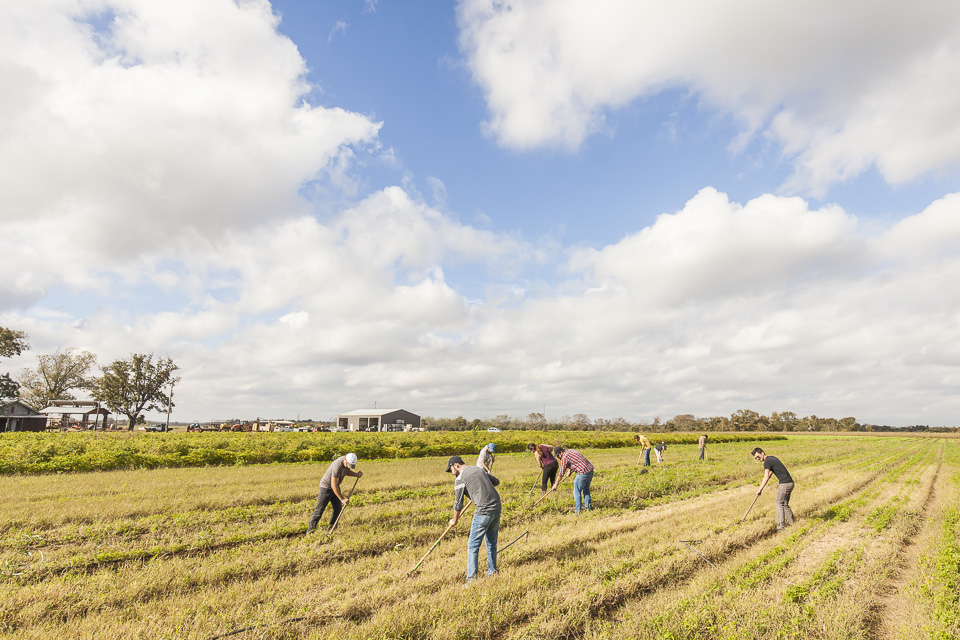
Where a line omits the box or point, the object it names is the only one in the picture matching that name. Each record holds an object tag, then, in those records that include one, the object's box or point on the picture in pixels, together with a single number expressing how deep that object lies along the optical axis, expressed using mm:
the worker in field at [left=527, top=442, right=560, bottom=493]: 16000
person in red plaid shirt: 13586
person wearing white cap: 10938
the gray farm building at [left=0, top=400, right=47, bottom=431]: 56188
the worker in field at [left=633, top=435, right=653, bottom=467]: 26219
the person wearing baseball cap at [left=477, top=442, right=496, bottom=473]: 15219
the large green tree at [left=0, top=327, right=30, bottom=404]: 57381
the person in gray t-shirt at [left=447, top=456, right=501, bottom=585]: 7922
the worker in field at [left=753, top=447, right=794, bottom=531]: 12117
